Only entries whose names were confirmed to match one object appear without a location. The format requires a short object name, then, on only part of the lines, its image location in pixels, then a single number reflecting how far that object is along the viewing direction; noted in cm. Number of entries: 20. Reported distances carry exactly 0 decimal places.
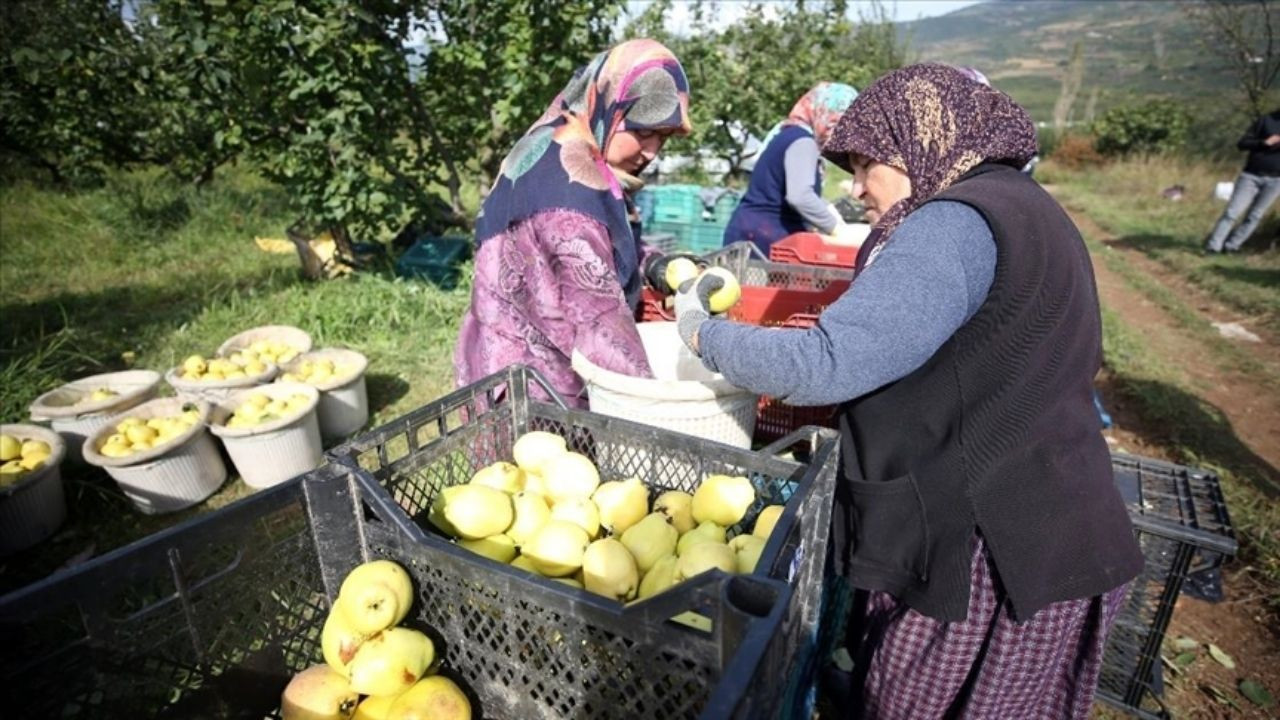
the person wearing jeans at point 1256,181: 866
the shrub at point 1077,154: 2031
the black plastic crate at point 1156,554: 198
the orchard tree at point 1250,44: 1149
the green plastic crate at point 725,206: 793
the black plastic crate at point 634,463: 119
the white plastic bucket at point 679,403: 181
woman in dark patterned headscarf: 124
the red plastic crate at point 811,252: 374
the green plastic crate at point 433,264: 660
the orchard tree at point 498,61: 596
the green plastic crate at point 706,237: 773
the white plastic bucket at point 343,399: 432
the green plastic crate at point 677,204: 775
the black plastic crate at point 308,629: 91
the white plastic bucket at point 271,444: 375
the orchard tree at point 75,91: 758
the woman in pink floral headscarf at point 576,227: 203
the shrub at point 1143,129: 1923
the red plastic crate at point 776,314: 258
